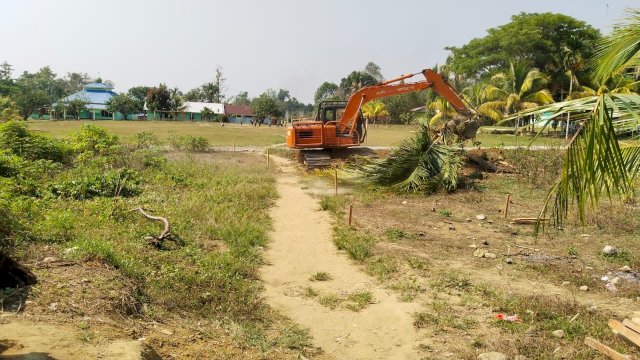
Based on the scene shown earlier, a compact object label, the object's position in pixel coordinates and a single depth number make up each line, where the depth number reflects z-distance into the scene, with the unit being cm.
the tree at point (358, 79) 8000
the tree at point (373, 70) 9075
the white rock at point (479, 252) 835
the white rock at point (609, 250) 825
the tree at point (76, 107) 6675
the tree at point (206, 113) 7288
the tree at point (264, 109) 7131
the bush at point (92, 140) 1734
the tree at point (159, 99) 7031
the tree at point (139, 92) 7381
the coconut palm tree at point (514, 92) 3391
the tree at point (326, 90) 9550
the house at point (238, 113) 7994
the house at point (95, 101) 7156
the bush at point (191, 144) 2514
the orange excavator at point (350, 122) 1716
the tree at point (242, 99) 12426
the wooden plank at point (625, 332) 490
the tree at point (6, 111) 3290
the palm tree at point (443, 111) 3322
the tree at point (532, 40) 3953
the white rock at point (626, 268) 748
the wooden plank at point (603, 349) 464
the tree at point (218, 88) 8988
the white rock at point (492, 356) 500
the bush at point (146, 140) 2386
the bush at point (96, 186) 1146
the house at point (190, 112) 7275
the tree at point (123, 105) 6881
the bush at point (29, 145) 1504
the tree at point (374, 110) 5931
